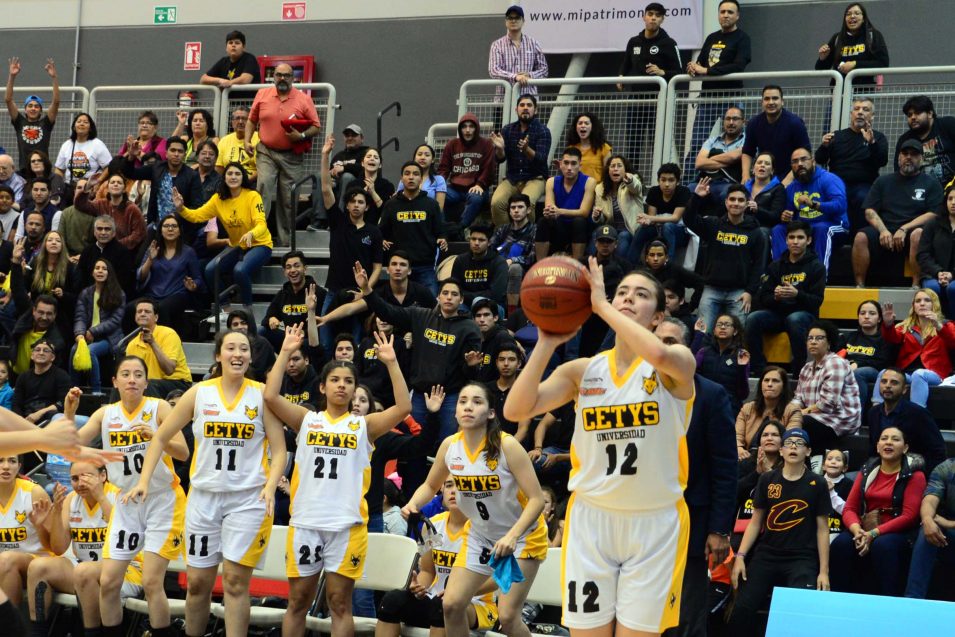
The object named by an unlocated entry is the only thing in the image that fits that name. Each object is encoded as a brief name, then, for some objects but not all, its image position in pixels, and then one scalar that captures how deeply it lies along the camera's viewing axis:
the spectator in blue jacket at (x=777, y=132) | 12.97
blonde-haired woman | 10.76
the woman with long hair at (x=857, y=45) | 13.66
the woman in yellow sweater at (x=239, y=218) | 13.88
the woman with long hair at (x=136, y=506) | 8.93
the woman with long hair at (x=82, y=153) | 15.89
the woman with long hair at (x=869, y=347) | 10.95
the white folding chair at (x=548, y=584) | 8.91
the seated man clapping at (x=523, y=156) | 13.90
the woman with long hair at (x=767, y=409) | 10.29
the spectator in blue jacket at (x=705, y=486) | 6.58
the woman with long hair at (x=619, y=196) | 13.12
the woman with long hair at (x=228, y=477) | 8.59
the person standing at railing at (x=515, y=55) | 15.27
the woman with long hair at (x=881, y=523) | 9.19
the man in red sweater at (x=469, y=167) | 14.09
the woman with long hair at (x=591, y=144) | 13.94
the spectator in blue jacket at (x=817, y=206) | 12.48
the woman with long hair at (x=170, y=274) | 13.66
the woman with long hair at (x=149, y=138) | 15.59
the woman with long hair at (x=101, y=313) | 12.96
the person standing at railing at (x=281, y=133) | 14.72
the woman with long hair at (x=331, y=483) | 8.60
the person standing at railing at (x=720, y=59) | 14.11
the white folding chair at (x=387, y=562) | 9.16
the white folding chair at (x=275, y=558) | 9.58
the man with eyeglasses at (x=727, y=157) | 13.38
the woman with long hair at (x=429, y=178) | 13.98
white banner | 16.05
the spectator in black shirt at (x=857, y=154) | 12.86
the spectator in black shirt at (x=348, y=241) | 13.20
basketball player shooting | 5.75
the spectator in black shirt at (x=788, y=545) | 8.98
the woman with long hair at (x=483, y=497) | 8.06
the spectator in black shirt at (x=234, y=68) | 15.97
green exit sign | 19.14
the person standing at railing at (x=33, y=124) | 16.48
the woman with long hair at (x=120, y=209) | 14.18
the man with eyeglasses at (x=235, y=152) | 15.05
